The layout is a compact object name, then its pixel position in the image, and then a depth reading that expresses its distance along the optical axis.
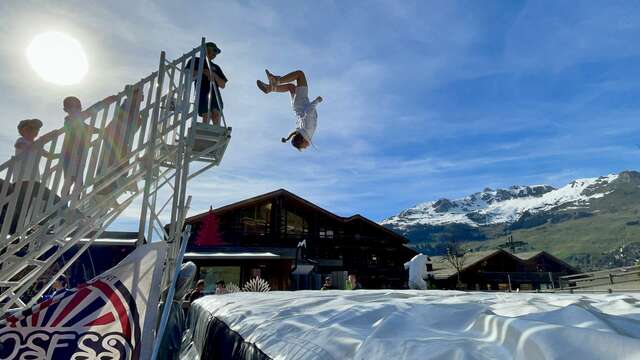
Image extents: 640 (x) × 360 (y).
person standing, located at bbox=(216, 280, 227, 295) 10.38
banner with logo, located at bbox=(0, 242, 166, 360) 1.99
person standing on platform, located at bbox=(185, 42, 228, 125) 4.70
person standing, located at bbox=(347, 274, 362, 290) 10.01
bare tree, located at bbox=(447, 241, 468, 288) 35.53
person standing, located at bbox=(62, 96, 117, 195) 2.94
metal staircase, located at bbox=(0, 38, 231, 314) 2.74
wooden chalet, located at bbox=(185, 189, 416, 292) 18.95
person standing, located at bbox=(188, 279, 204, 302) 8.10
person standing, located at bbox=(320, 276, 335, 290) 9.74
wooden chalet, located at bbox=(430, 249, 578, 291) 32.88
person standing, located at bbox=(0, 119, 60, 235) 2.75
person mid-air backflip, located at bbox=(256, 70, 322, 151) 5.86
